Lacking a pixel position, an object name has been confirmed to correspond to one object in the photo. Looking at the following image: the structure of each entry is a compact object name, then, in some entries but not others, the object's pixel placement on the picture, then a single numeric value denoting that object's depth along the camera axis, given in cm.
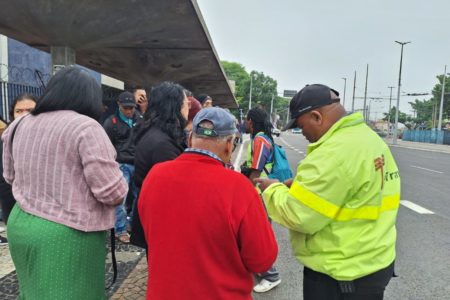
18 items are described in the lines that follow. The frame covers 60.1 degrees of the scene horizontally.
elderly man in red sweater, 154
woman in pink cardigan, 184
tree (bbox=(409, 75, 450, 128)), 5969
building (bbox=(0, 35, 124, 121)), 843
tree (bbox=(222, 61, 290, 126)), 7250
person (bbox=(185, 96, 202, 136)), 355
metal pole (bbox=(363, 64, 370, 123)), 5050
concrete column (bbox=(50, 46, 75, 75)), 680
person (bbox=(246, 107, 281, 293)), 341
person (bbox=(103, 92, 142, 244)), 458
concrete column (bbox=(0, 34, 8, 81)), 928
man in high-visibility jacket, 173
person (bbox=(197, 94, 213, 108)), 496
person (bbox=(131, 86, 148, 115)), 563
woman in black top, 269
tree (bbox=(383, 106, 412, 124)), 10138
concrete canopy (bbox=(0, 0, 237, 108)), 542
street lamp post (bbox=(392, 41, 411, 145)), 3441
